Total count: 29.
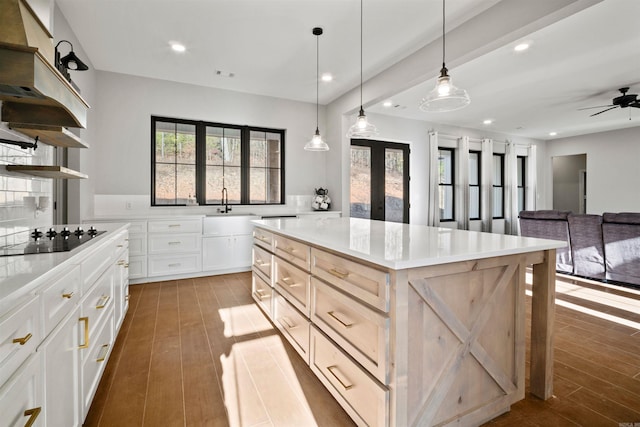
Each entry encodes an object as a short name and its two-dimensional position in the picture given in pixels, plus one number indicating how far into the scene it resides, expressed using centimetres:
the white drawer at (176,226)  404
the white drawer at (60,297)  103
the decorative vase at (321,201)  548
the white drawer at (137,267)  395
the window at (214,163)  468
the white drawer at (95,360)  148
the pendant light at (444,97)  215
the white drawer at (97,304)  142
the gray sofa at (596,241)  371
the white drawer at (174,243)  406
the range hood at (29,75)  118
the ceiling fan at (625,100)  476
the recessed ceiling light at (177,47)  357
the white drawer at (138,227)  391
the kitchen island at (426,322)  127
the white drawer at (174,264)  408
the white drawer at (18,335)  76
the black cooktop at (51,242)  139
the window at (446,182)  712
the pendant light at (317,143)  344
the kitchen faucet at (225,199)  502
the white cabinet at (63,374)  104
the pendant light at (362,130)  297
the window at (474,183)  753
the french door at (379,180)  605
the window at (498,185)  795
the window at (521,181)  838
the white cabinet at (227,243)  440
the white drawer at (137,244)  394
